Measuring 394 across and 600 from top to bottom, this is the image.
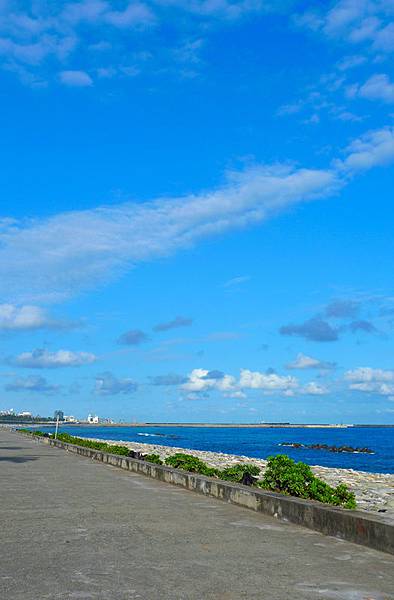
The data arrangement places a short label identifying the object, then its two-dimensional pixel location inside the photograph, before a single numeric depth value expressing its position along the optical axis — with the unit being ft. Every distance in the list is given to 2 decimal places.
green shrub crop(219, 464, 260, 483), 48.70
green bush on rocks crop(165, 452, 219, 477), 55.11
